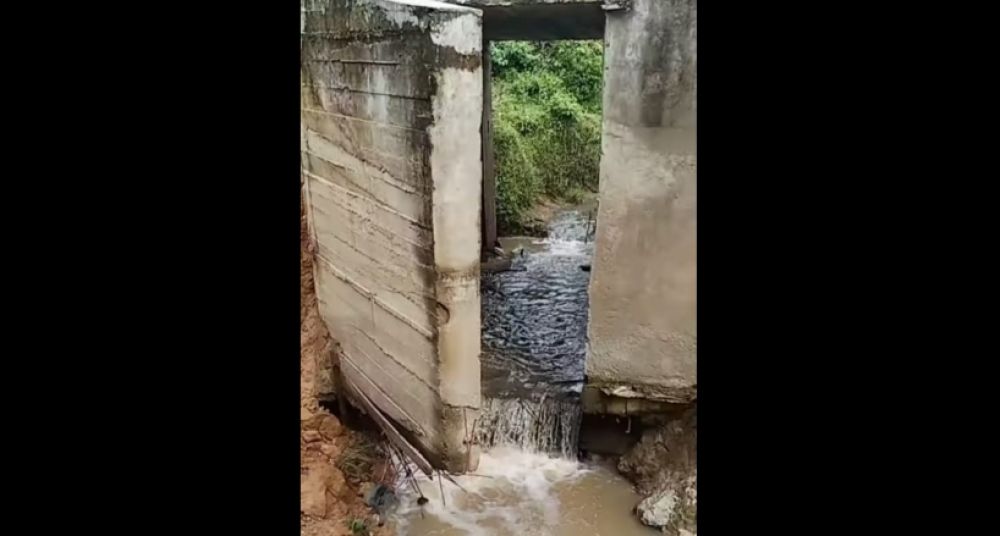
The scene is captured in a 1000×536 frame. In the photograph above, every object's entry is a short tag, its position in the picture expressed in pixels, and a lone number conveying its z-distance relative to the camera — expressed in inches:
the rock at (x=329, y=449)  212.7
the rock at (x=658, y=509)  205.8
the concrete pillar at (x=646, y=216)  192.5
